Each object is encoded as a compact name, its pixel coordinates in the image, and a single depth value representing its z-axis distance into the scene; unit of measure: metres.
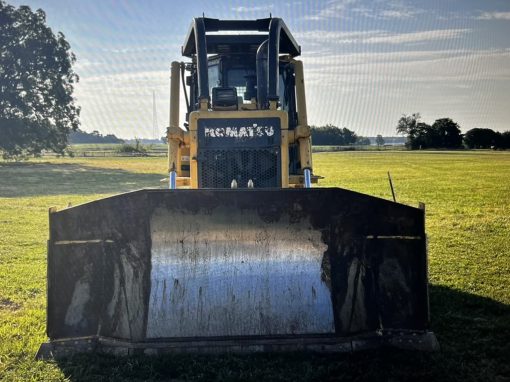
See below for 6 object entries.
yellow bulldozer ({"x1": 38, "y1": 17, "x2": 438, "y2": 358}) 4.59
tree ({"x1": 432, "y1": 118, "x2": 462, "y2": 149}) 99.56
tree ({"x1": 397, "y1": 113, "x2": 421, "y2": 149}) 103.38
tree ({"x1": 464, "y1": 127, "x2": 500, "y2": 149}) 97.50
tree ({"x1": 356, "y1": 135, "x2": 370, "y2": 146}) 122.65
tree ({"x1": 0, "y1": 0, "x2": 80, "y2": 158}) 43.19
